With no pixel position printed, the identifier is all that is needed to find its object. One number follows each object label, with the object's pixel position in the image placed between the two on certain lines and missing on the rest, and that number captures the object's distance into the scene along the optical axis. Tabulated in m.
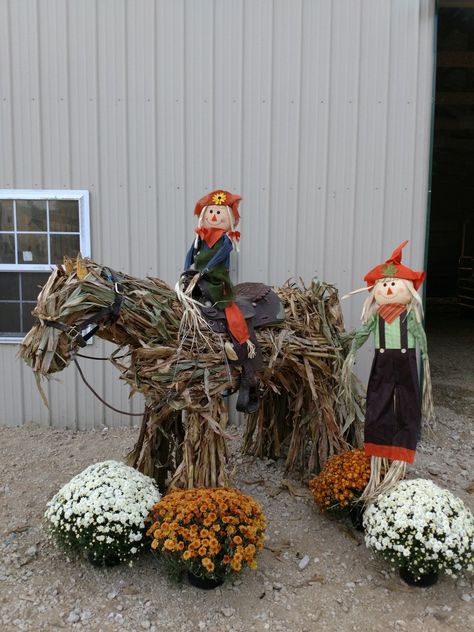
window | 4.70
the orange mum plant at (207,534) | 2.46
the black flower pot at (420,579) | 2.68
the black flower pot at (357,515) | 3.14
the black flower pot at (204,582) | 2.60
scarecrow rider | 2.82
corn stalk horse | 2.55
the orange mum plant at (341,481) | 3.08
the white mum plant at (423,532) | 2.57
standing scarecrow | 2.95
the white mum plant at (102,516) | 2.65
